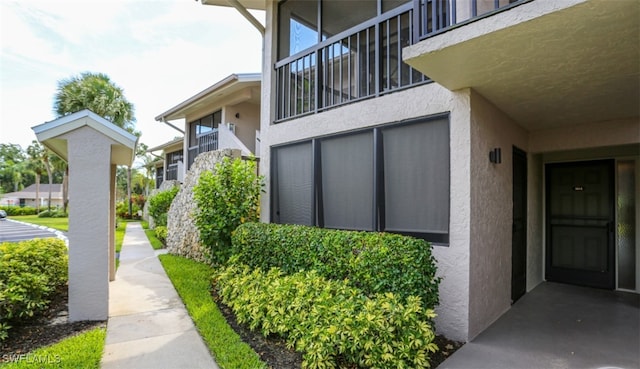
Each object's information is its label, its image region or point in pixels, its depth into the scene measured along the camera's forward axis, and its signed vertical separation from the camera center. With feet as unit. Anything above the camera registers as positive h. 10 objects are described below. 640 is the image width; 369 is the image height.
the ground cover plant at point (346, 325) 10.07 -4.62
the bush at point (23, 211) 63.84 -4.85
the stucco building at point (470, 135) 10.39 +2.82
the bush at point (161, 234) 42.03 -5.86
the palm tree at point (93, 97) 59.21 +17.35
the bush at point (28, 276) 13.16 -4.06
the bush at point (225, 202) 21.27 -0.87
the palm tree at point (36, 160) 104.82 +9.83
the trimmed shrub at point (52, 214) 82.49 -6.37
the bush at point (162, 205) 46.75 -2.31
